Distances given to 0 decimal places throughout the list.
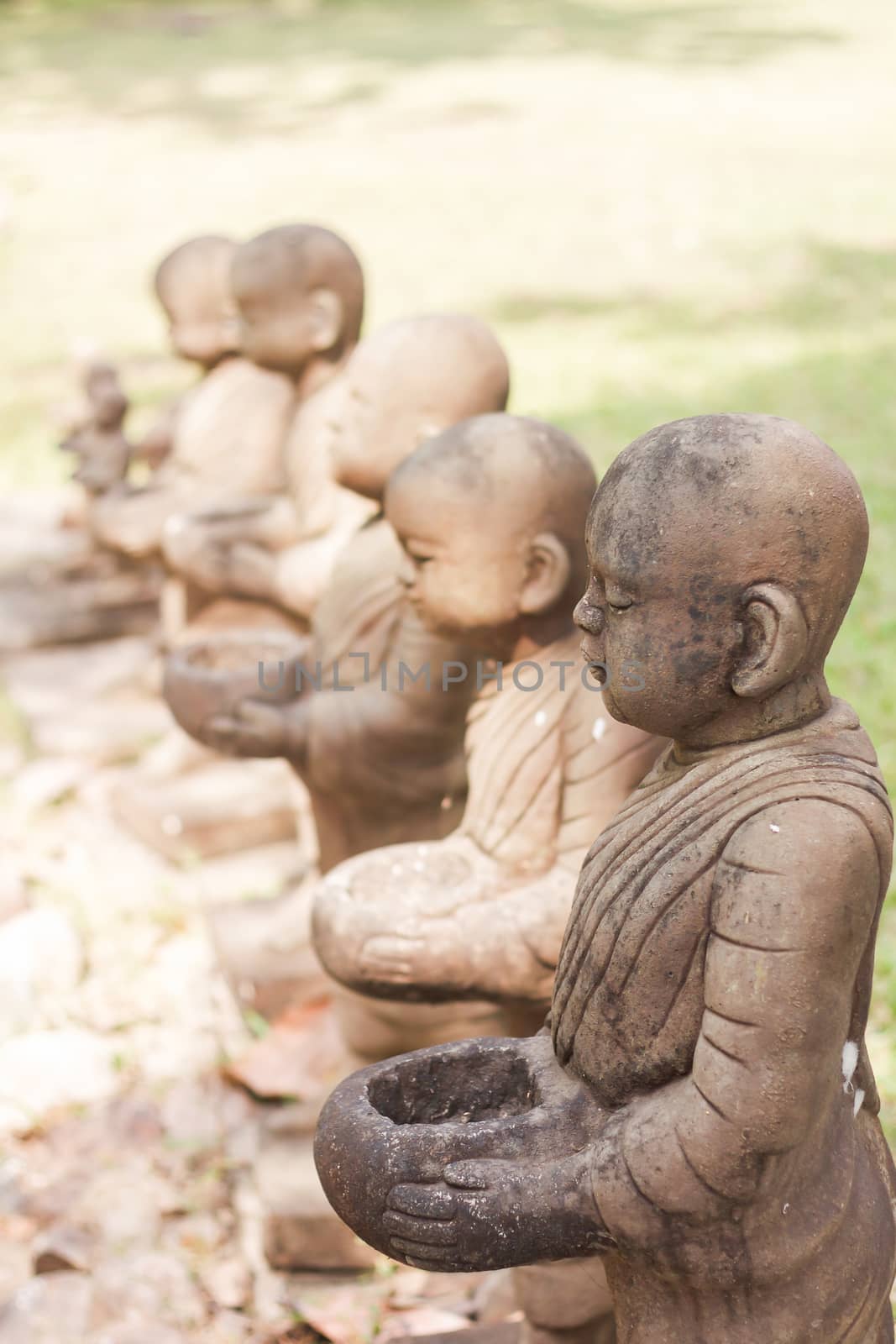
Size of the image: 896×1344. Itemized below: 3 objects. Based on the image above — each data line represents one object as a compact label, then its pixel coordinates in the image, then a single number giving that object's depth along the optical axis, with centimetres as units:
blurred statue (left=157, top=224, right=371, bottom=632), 366
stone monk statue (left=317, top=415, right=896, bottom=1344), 152
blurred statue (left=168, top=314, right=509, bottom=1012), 274
